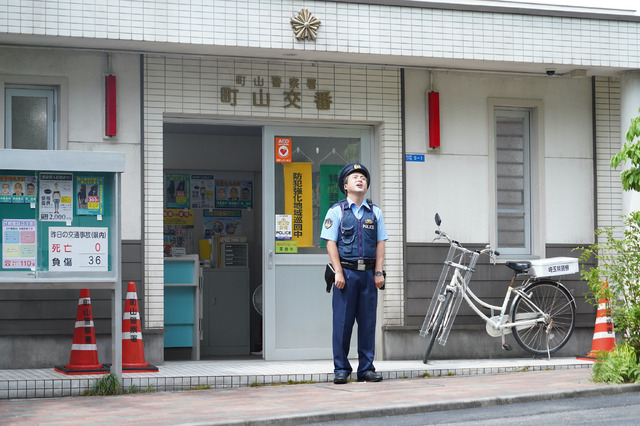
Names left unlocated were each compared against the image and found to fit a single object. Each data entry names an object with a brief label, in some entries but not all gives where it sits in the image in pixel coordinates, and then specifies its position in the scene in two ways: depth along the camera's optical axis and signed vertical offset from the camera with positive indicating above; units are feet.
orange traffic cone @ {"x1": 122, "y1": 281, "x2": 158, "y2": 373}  31.35 -3.68
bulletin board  27.78 +0.21
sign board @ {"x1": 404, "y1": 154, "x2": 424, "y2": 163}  36.83 +2.59
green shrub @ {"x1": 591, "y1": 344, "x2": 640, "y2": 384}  27.40 -4.06
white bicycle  34.68 -2.94
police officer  29.37 -1.27
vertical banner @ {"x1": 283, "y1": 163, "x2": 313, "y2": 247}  36.29 +0.96
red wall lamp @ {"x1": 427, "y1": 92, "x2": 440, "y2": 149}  36.94 +4.04
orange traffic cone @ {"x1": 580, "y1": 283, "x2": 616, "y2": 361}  34.55 -3.87
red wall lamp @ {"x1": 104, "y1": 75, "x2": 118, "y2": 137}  33.32 +4.09
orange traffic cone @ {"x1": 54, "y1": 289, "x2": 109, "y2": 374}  30.78 -3.87
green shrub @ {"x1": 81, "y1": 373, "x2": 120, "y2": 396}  28.09 -4.68
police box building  32.73 +3.63
